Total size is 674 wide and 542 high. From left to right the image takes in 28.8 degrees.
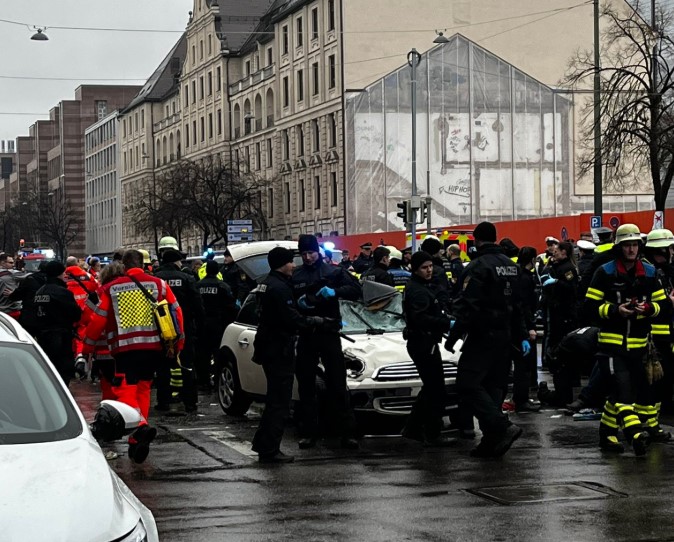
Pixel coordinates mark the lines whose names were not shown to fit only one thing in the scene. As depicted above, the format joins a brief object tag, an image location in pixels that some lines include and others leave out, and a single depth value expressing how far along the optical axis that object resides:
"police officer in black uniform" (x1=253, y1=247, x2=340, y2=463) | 10.82
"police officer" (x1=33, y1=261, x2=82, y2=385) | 14.70
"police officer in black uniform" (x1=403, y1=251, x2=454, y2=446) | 11.66
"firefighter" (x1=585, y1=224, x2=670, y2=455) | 10.82
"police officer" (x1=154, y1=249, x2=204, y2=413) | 14.88
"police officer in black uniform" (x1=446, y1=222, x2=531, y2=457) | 10.87
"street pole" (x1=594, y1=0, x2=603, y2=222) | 33.84
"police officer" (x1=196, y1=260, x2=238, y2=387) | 17.30
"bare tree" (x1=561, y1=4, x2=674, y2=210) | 36.41
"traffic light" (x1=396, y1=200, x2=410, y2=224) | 36.44
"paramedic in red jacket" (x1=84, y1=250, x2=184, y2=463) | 11.23
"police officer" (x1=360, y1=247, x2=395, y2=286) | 17.20
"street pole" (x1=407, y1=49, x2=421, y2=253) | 36.59
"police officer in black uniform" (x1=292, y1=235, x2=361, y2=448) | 11.50
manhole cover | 8.88
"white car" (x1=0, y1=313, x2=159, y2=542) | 4.41
